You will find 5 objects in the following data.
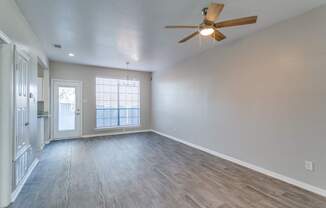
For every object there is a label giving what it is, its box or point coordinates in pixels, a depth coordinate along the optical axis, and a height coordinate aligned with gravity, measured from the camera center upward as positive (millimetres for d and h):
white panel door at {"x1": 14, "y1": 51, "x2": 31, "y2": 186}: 2449 -286
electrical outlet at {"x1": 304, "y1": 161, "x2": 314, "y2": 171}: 2557 -997
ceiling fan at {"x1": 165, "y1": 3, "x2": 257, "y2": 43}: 1900 +1062
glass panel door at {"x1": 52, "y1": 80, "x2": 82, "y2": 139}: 5918 -241
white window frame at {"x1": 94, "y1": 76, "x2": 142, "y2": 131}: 6739 -1084
